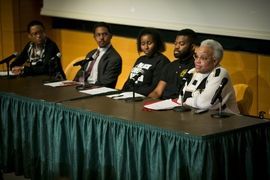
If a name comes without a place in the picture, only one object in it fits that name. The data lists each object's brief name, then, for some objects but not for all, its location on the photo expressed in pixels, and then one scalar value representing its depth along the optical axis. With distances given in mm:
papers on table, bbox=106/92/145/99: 6731
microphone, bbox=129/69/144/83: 6305
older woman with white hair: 6077
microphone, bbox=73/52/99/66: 7163
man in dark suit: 8004
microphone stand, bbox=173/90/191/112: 6033
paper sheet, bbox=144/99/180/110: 6161
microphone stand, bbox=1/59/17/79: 8083
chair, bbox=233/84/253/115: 6830
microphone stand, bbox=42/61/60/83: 7702
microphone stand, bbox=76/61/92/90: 7246
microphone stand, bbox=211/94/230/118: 5730
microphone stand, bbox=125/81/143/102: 6528
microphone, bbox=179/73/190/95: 5985
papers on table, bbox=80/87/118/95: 7028
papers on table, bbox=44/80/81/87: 7563
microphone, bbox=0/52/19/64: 7712
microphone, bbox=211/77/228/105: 5631
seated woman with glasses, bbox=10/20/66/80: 8430
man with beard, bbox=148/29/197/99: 7083
